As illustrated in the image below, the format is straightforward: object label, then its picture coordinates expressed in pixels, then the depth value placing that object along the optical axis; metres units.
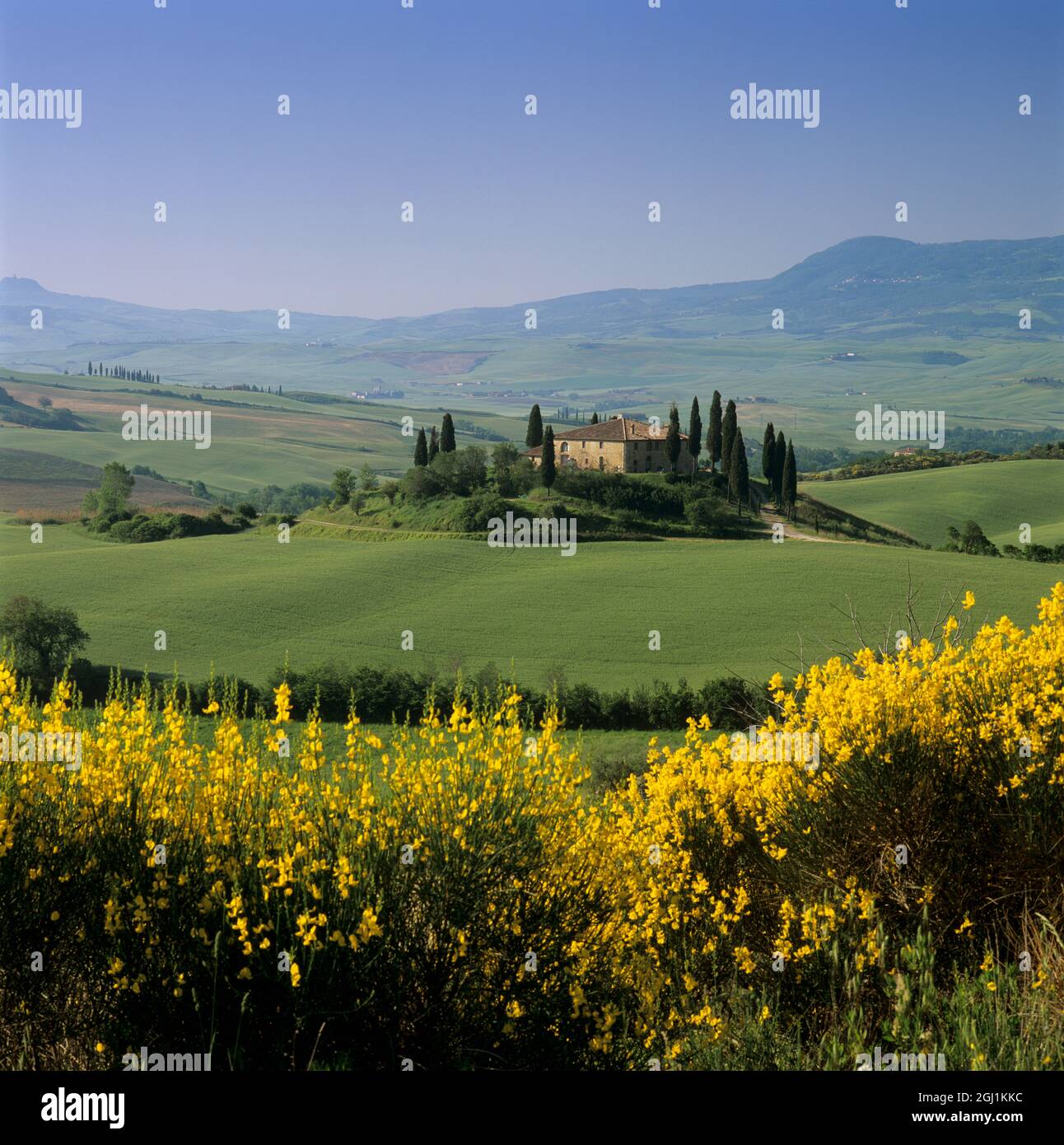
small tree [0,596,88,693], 51.19
